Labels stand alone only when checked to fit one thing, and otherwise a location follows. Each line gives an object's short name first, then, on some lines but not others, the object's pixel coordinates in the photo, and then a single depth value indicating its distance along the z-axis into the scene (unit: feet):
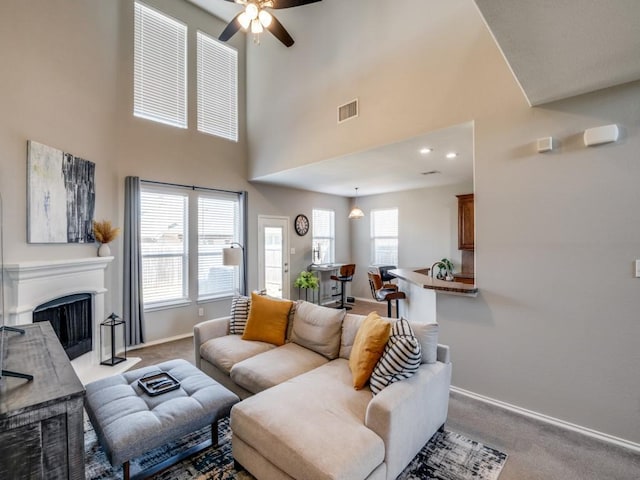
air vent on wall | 12.16
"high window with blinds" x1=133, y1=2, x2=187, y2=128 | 14.25
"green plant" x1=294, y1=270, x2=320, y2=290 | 20.10
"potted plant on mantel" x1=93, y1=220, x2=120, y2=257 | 11.93
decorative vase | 12.10
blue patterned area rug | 6.09
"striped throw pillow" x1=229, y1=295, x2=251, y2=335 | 10.39
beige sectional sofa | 4.88
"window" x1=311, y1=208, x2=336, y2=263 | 22.41
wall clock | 20.88
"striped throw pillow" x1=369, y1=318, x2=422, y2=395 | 6.12
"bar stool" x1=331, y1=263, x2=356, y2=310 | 20.62
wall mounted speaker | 6.91
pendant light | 20.10
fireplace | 8.73
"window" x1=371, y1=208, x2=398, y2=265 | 22.35
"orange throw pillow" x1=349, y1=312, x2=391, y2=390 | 6.59
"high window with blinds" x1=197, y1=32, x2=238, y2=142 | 16.43
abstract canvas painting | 9.46
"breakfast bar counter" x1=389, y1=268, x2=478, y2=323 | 9.25
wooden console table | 2.80
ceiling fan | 10.67
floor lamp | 13.29
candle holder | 11.76
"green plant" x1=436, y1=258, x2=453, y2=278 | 16.77
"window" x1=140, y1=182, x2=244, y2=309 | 14.49
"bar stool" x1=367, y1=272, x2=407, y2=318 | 13.33
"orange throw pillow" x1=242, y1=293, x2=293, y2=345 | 9.67
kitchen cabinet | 17.29
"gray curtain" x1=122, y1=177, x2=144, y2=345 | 13.37
